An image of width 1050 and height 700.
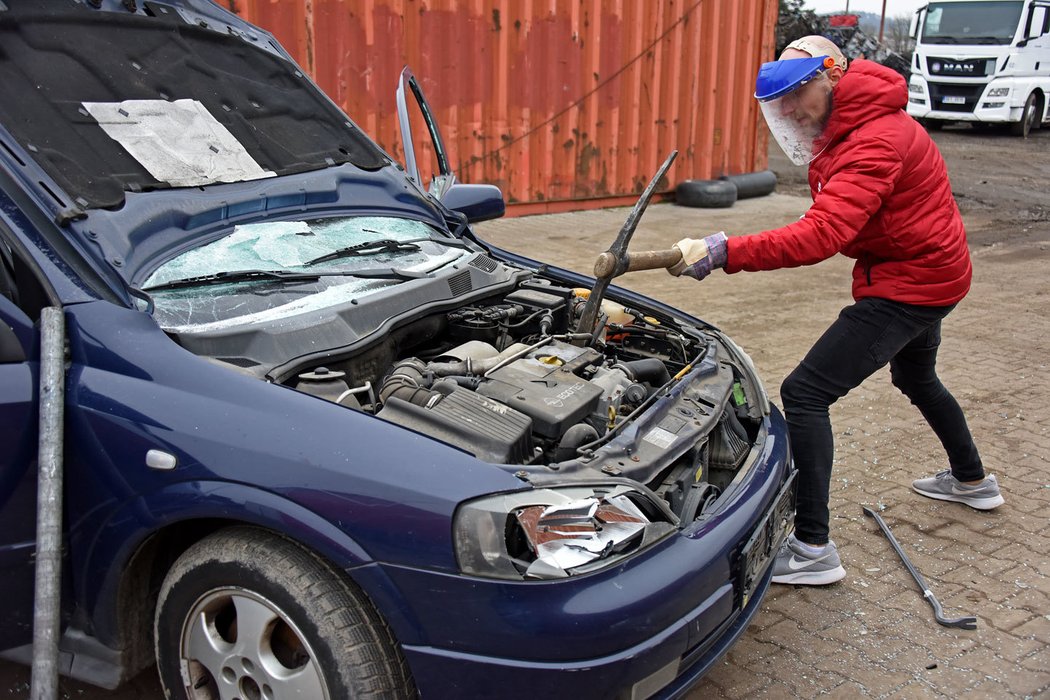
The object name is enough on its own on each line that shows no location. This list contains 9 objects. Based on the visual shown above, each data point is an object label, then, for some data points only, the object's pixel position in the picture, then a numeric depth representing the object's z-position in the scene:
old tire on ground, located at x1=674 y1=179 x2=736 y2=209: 11.30
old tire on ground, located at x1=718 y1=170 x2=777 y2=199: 11.95
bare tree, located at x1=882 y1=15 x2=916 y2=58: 28.54
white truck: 17.69
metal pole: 2.35
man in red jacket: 3.15
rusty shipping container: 8.51
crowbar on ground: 3.26
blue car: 2.14
